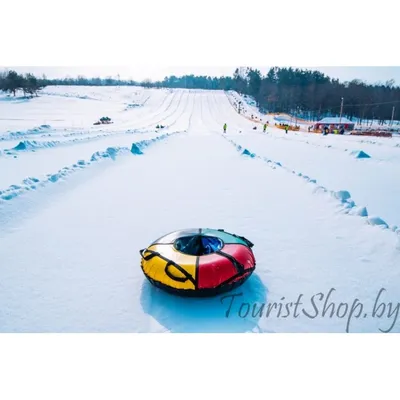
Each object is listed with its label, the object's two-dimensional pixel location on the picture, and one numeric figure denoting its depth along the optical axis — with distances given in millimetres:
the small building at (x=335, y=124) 41000
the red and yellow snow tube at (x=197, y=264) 3361
